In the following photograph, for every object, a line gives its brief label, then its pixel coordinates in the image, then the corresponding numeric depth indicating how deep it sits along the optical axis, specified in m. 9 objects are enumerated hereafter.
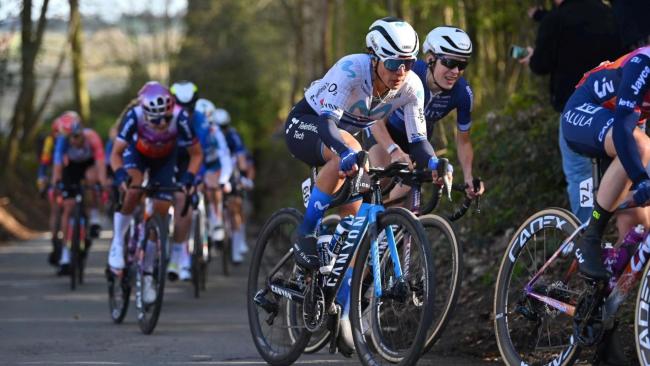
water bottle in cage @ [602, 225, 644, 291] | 13.13
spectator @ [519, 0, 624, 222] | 19.89
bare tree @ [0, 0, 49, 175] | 51.50
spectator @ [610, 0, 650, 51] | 18.31
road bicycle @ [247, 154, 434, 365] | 14.19
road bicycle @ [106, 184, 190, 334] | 21.81
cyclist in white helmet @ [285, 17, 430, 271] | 15.48
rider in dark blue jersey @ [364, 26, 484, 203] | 17.87
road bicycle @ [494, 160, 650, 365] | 13.16
